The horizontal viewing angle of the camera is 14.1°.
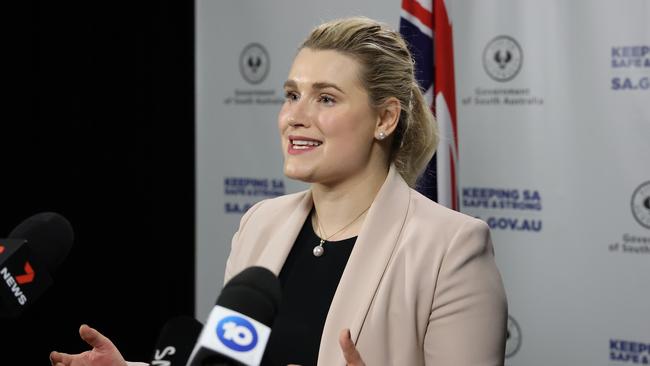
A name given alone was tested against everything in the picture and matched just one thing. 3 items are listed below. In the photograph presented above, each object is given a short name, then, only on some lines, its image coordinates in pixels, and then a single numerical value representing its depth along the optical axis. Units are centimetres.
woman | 329
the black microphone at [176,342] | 314
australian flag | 401
